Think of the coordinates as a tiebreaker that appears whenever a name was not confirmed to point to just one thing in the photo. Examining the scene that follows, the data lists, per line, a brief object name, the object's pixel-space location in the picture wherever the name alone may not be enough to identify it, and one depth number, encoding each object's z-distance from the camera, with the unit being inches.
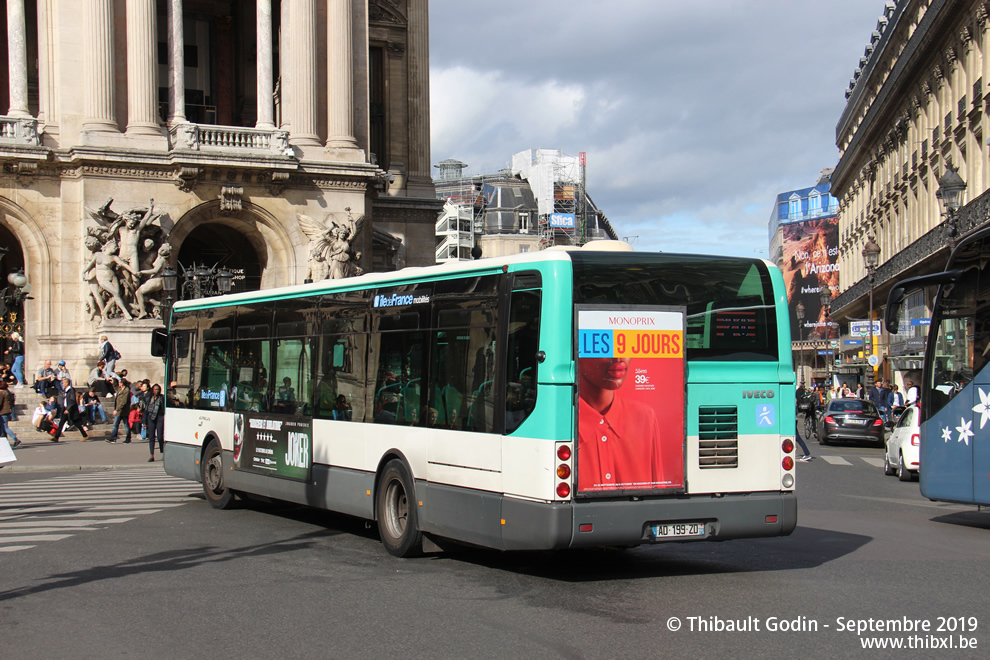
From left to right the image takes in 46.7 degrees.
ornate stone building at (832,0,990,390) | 1539.1
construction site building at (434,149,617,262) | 3996.1
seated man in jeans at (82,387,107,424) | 1203.2
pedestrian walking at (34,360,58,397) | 1190.9
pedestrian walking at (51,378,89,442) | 1151.6
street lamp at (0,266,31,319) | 1316.4
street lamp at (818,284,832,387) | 2113.7
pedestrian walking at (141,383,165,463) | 987.9
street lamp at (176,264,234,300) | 1192.2
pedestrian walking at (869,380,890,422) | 1504.7
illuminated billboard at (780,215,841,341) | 3868.1
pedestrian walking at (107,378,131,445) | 1141.1
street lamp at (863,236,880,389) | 1626.5
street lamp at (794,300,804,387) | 3479.3
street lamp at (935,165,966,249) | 1019.9
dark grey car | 1336.1
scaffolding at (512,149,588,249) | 4101.9
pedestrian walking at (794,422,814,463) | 1017.5
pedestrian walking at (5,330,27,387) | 1333.7
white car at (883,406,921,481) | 841.5
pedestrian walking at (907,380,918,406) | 1186.9
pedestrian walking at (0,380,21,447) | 934.7
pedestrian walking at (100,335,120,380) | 1253.1
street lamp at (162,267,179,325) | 1284.4
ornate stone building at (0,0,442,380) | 1355.8
